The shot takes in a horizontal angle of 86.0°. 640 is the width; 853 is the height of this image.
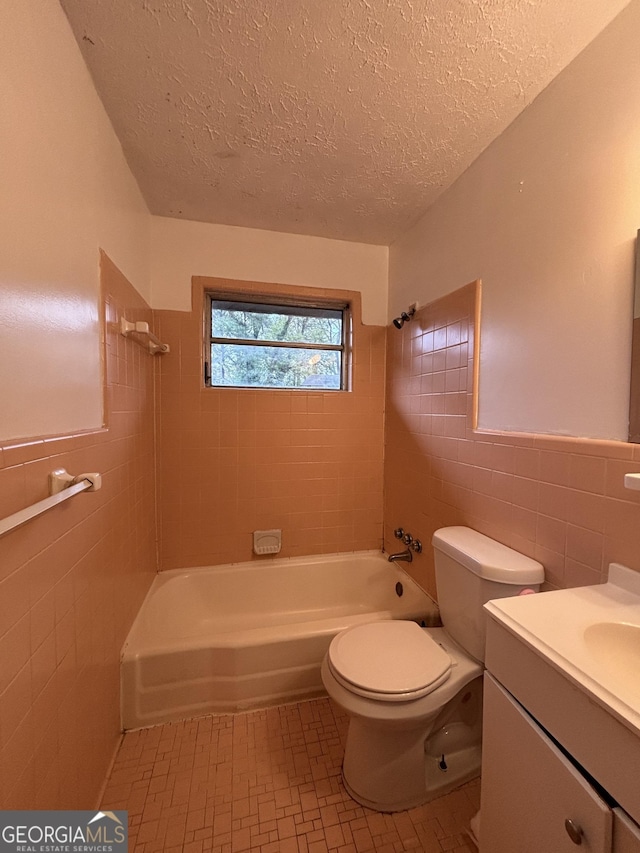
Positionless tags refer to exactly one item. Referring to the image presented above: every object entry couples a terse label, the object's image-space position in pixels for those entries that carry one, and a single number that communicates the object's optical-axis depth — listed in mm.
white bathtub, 1447
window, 2143
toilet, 1090
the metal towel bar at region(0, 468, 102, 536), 599
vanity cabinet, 545
